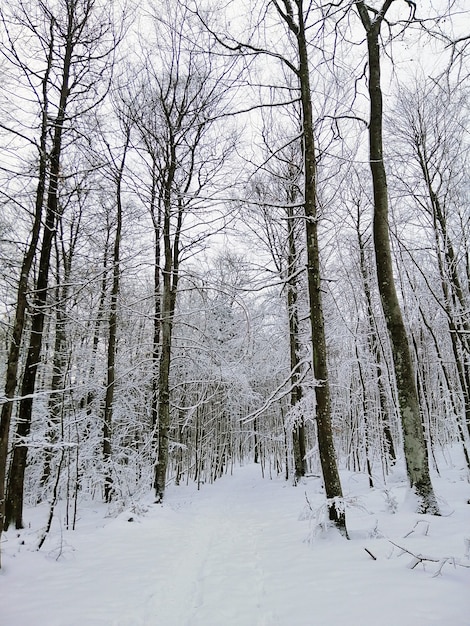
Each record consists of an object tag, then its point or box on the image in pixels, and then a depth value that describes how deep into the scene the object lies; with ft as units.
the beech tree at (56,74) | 20.34
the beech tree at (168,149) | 29.14
